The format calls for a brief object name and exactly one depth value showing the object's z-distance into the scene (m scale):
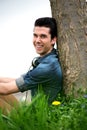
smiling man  5.04
